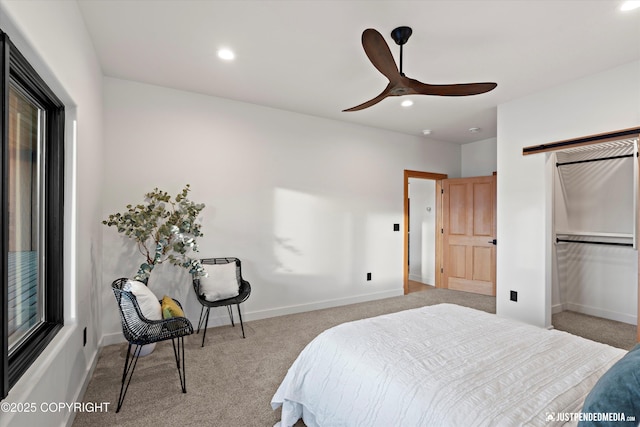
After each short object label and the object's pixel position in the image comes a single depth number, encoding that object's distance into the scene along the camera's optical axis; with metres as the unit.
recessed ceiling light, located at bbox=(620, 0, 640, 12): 2.08
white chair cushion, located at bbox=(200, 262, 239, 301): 3.22
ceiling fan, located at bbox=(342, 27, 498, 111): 2.03
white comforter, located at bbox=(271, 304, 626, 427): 1.23
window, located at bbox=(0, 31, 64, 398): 1.20
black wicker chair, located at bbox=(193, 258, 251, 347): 3.18
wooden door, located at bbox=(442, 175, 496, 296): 5.16
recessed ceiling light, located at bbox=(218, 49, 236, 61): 2.71
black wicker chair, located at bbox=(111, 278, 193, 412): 2.17
